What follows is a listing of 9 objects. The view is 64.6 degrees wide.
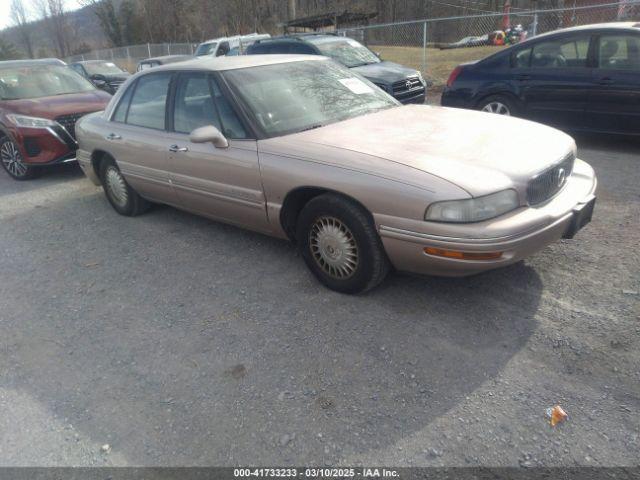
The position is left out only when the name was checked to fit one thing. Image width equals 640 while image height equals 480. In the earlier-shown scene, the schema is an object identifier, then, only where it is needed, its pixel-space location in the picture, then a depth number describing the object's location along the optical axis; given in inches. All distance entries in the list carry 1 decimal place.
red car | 286.5
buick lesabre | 116.5
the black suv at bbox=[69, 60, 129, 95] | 663.1
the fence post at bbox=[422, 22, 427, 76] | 535.9
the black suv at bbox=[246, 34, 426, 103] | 370.0
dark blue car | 241.1
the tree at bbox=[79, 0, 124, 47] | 1860.2
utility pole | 984.0
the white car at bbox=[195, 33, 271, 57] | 697.6
